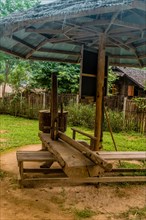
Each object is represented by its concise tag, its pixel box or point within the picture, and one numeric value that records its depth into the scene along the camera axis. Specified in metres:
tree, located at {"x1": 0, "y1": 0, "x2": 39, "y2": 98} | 18.52
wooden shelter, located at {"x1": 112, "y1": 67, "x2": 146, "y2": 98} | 20.98
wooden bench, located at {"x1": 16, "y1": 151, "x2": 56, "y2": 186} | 4.92
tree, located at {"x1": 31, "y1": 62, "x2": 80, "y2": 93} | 16.61
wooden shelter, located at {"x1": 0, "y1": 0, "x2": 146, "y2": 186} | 4.09
